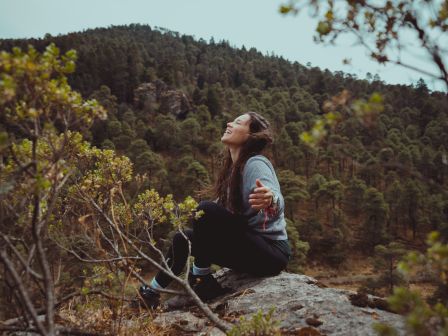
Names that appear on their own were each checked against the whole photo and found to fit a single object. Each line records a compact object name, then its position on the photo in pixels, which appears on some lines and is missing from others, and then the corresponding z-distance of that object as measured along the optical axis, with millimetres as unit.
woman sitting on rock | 4281
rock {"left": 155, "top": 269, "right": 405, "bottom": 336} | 3258
